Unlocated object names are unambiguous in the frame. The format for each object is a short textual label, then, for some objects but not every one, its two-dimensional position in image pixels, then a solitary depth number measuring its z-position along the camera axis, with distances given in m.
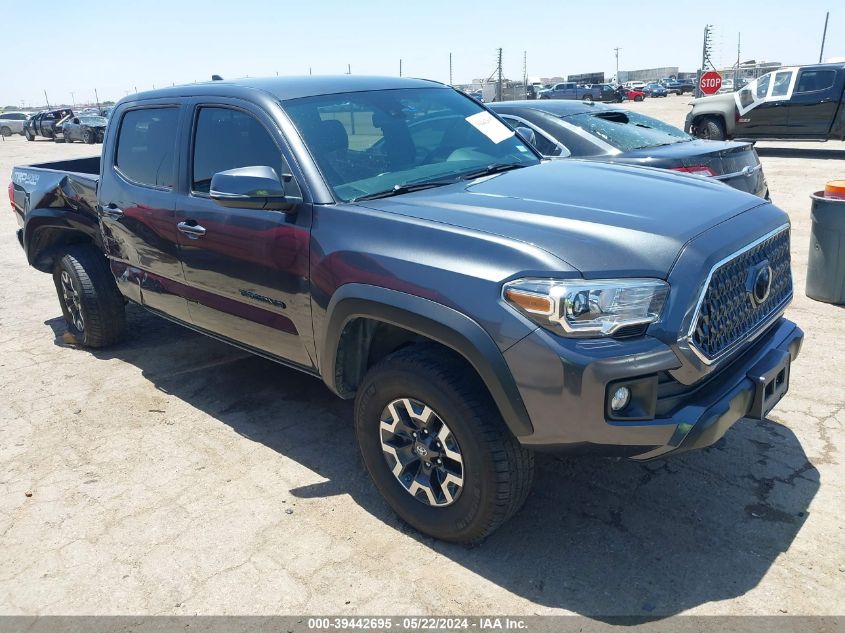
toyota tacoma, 2.52
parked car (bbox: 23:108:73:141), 37.88
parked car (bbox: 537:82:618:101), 46.34
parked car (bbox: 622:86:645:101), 49.81
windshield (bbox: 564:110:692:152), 6.61
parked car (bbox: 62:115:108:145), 32.69
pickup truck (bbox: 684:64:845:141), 15.21
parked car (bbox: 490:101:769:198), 6.14
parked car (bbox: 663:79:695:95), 60.66
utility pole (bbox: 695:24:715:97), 36.34
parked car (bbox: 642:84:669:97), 56.19
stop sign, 20.58
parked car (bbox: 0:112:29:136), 46.19
